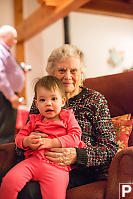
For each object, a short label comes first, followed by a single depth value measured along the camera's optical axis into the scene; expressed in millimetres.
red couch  1378
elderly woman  1543
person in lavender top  3439
